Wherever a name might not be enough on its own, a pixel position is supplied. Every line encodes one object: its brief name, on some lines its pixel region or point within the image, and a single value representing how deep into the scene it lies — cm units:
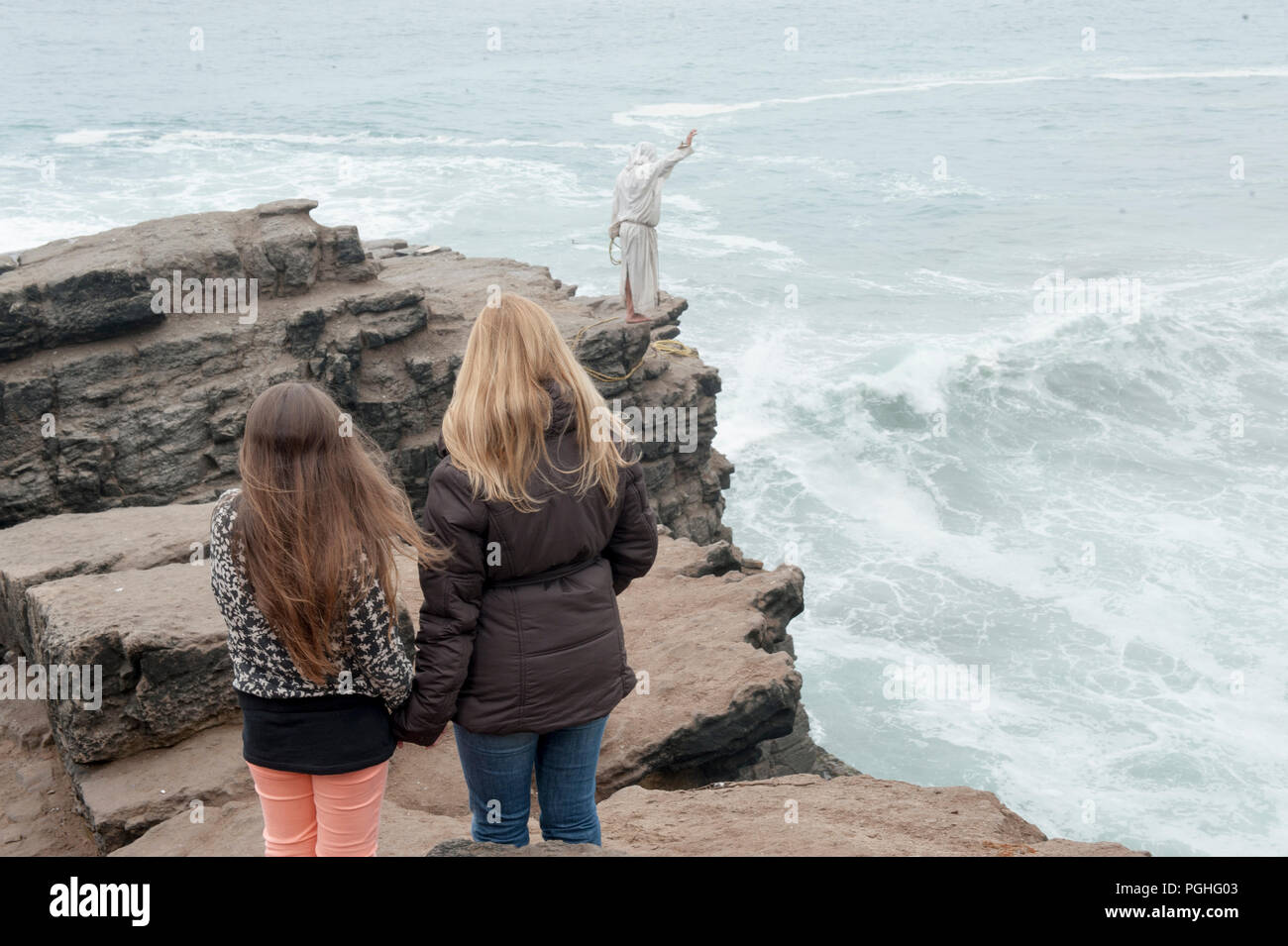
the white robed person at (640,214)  1330
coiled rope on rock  1539
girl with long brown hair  342
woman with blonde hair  352
